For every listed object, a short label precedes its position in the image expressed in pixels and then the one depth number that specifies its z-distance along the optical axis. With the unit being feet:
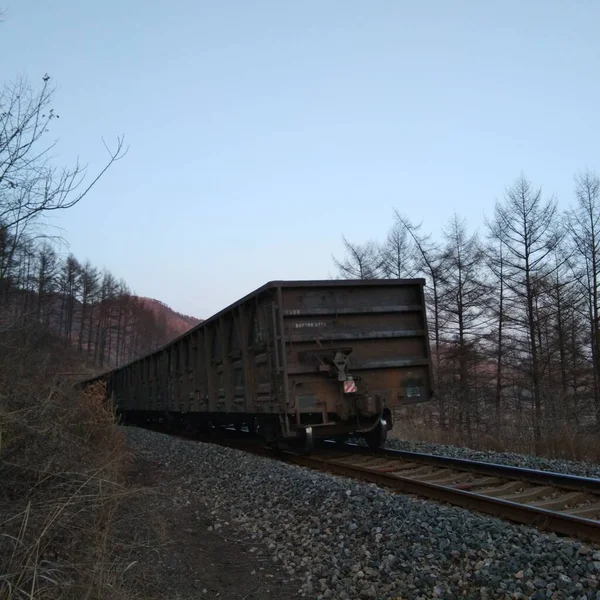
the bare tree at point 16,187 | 21.08
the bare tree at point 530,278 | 80.89
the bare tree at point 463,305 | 83.92
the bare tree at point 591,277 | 78.95
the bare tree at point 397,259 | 95.66
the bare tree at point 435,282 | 87.45
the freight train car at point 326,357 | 32.58
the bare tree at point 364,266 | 101.31
